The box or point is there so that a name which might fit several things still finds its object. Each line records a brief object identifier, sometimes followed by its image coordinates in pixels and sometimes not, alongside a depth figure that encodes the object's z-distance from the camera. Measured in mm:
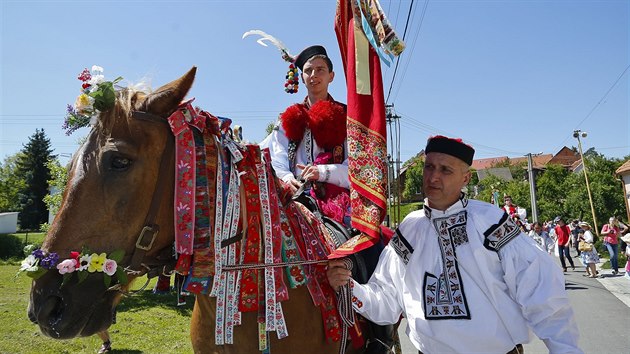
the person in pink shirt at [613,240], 14812
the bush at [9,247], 24453
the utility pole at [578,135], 32178
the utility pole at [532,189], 27125
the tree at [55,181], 11427
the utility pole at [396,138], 15514
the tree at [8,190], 25881
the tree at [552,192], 41531
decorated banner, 2506
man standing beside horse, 2150
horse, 1729
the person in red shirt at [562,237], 15266
